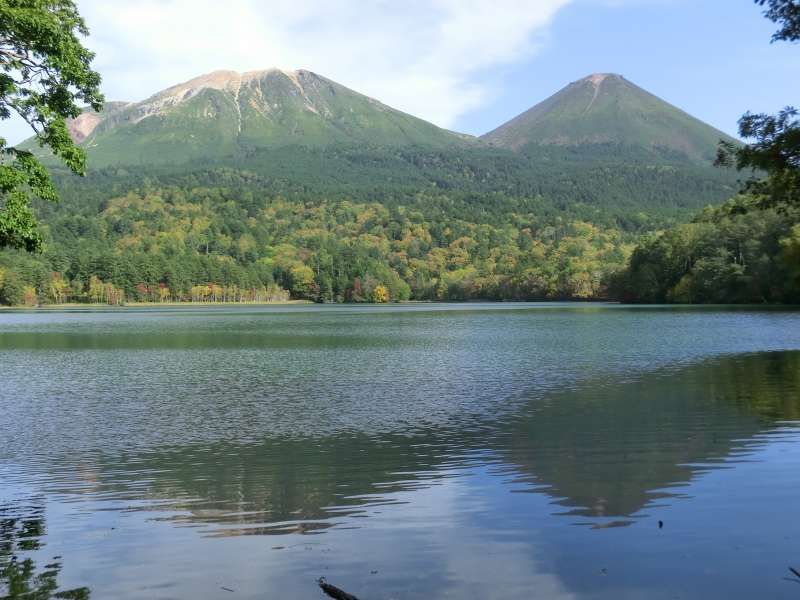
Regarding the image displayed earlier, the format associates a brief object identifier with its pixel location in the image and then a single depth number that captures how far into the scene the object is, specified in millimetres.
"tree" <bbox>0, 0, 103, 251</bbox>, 16812
